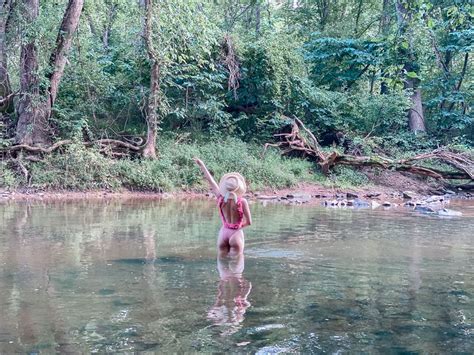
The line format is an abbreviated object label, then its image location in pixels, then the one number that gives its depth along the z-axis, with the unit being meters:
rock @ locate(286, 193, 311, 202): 18.83
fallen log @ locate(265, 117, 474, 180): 21.77
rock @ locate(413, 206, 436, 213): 15.58
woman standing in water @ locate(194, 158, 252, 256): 8.38
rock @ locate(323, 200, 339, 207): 17.16
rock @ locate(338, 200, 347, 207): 17.28
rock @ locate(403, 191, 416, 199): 20.07
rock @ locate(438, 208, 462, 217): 14.70
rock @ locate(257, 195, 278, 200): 18.79
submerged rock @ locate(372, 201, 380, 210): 17.04
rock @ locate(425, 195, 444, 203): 18.60
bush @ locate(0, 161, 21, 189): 16.73
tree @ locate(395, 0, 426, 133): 25.64
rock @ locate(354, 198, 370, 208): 17.16
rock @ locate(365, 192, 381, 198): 20.36
